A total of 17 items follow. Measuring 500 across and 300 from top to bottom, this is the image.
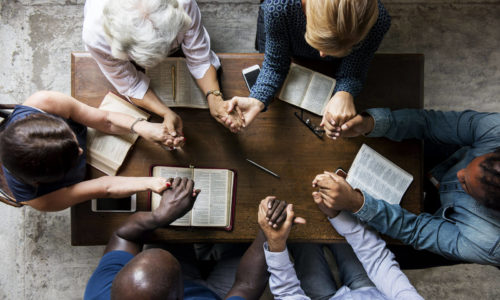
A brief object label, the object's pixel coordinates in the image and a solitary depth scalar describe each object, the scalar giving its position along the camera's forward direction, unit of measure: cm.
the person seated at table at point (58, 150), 152
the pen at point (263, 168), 192
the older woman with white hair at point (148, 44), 151
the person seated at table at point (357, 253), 182
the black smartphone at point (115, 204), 191
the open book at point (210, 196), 192
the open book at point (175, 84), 194
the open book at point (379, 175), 195
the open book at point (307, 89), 195
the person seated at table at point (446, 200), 174
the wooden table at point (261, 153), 192
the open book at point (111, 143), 190
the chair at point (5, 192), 193
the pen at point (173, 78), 194
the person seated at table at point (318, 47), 144
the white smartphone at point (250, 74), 196
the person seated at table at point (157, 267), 148
